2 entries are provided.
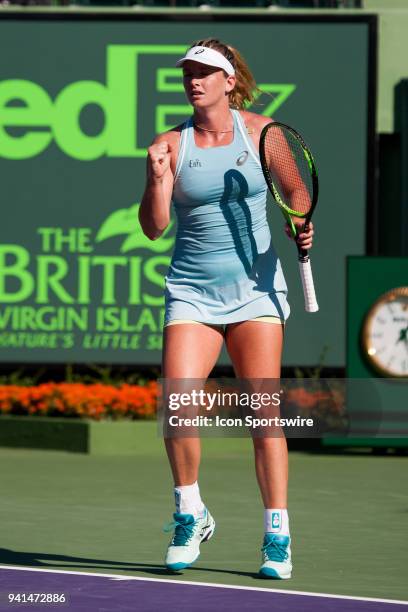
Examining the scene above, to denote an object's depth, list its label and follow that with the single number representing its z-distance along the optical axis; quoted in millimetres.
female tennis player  14570
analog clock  27109
